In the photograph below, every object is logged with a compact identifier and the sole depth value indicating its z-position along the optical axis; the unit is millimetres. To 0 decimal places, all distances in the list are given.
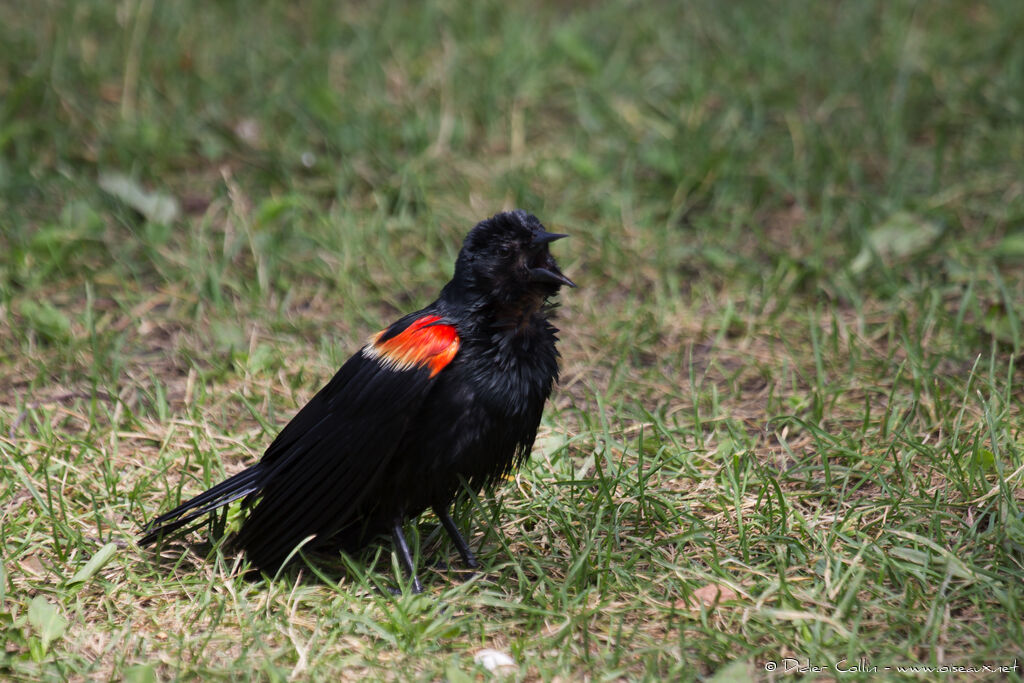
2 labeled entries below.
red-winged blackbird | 6023
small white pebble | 5449
